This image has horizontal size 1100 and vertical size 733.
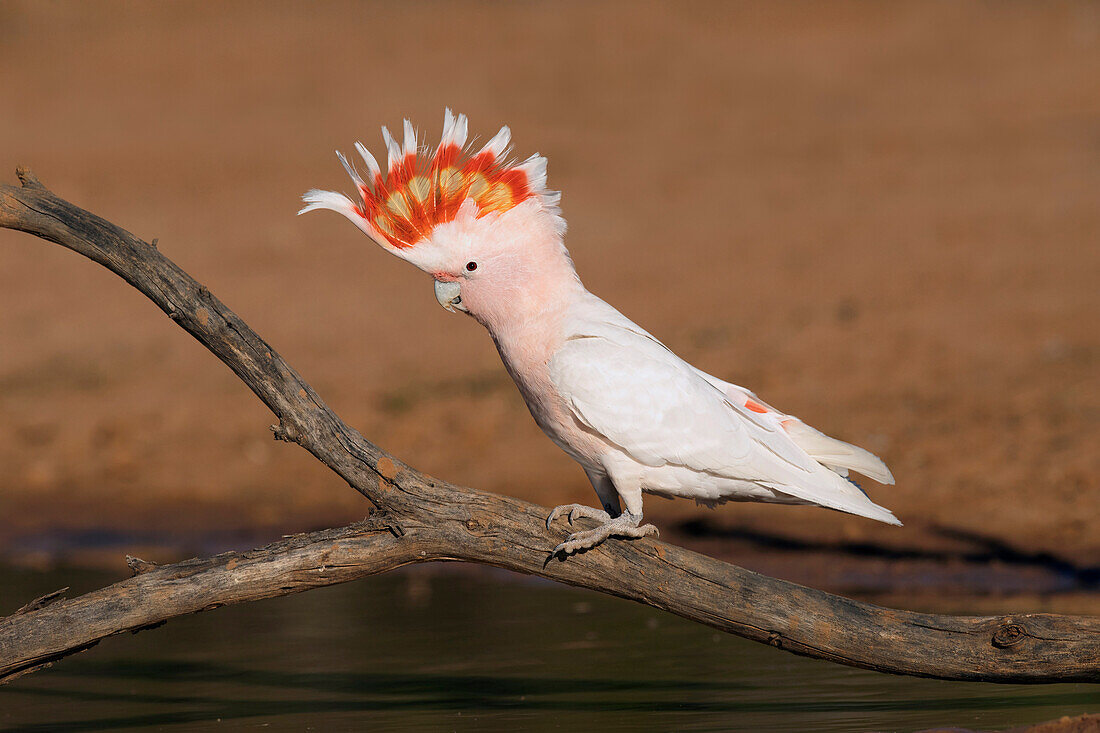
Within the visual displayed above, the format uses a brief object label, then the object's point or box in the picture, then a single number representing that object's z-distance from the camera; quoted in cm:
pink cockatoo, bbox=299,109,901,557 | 738
